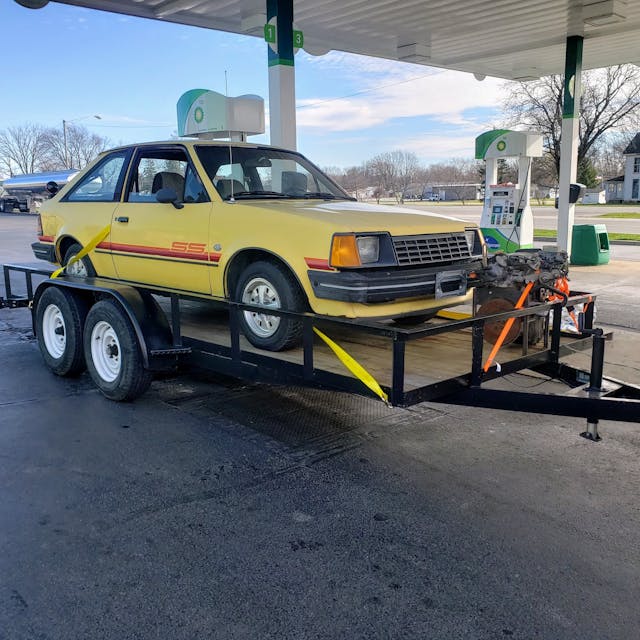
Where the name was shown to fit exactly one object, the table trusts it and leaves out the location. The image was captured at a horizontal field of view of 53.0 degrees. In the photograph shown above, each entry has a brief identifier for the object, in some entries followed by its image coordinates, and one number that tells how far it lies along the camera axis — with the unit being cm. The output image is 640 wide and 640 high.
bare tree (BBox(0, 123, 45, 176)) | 8631
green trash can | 1524
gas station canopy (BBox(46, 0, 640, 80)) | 1141
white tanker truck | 5594
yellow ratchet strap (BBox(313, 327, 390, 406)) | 377
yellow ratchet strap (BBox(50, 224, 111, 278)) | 629
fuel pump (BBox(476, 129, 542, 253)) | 1415
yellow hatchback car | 444
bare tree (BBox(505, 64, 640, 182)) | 4378
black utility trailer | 383
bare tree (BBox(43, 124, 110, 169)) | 7050
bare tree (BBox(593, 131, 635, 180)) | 8600
